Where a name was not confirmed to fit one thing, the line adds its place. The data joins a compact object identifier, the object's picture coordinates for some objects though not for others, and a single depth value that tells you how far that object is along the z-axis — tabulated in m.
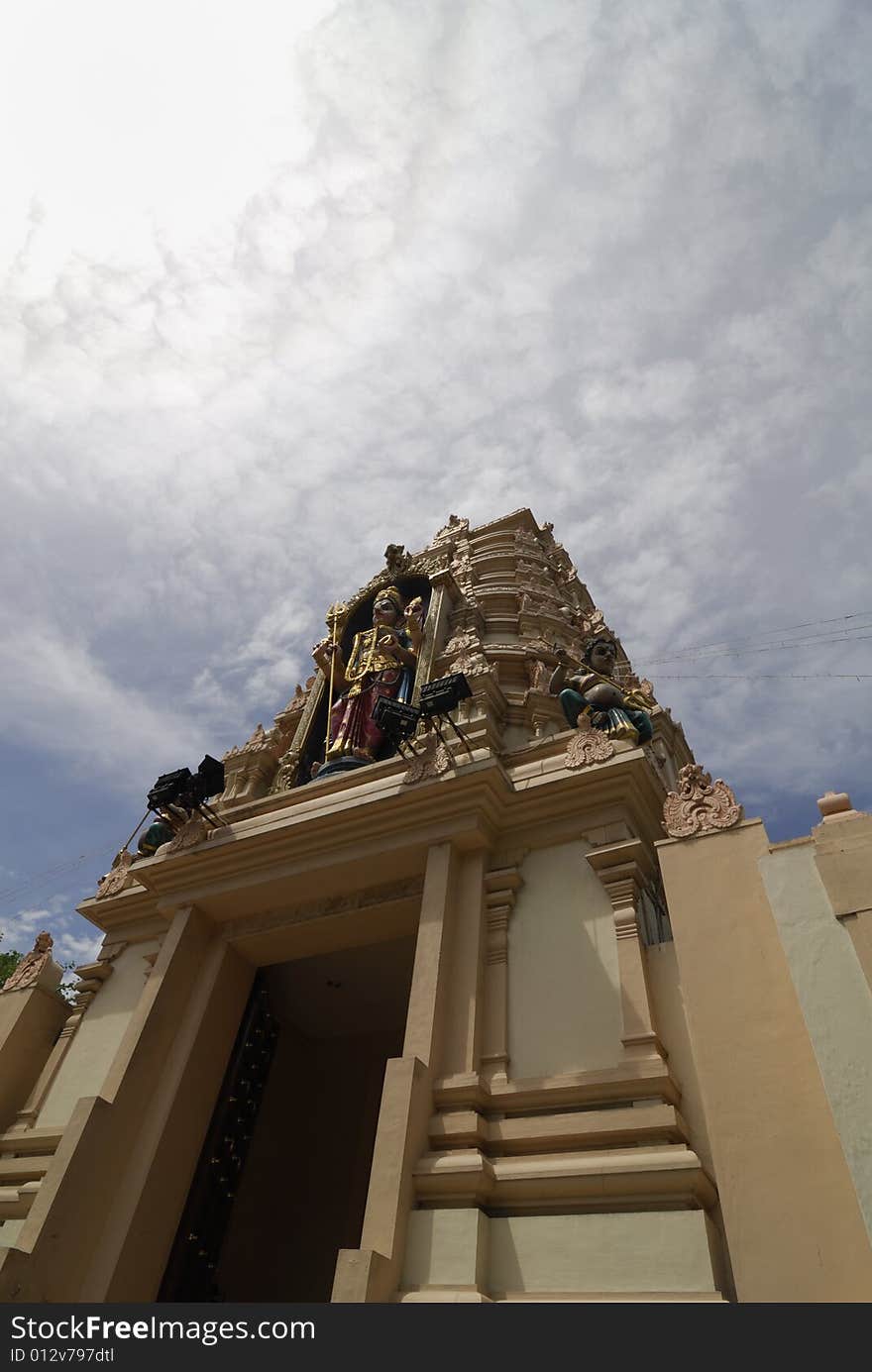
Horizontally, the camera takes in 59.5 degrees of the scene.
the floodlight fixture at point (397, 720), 9.68
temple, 5.20
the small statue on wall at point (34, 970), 11.23
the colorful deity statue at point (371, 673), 12.62
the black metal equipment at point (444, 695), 9.35
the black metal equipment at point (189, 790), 10.77
